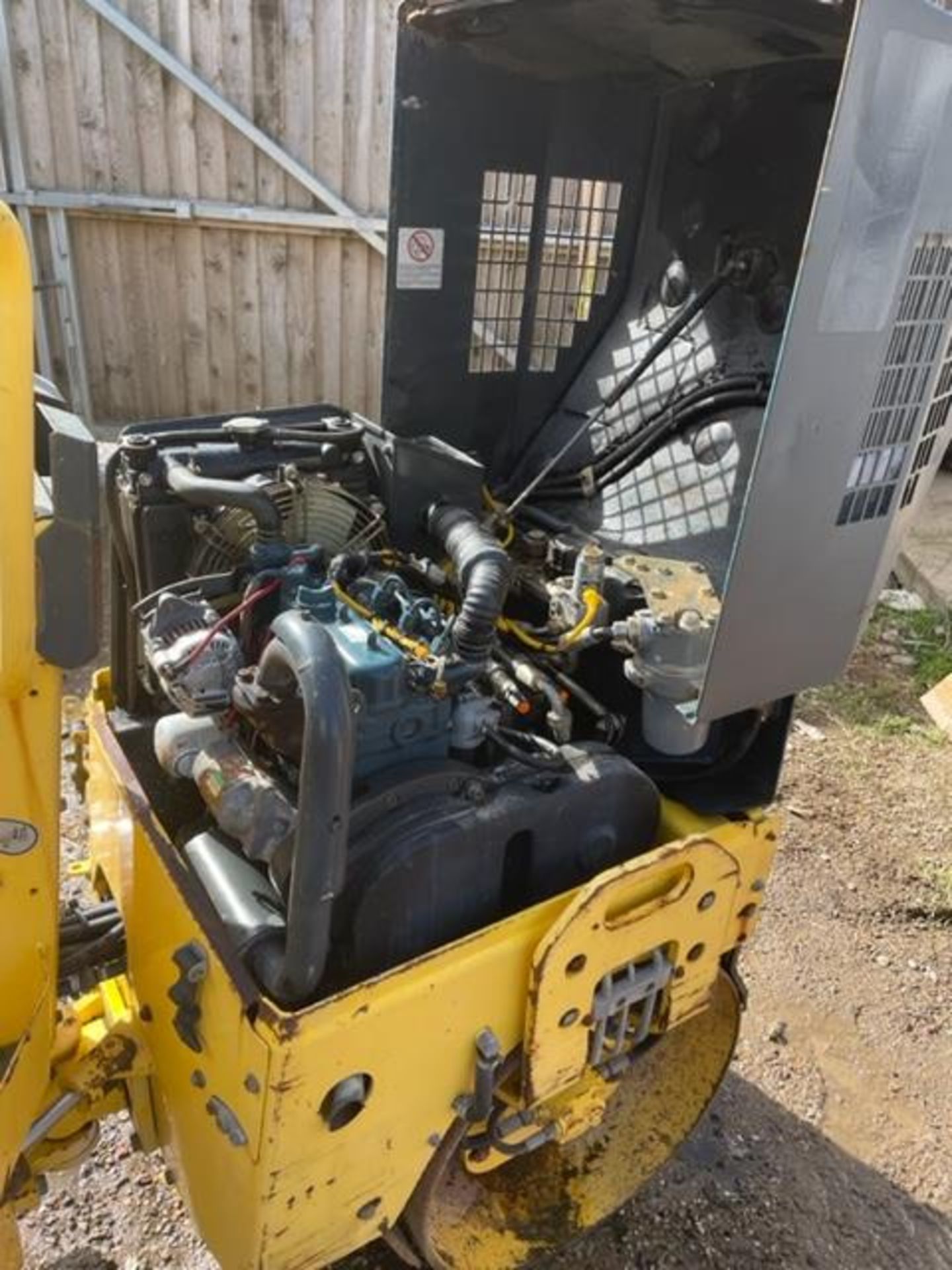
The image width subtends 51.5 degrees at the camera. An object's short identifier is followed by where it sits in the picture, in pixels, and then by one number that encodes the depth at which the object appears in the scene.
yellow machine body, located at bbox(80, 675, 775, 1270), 1.45
